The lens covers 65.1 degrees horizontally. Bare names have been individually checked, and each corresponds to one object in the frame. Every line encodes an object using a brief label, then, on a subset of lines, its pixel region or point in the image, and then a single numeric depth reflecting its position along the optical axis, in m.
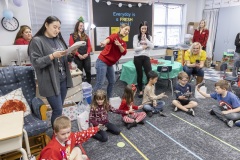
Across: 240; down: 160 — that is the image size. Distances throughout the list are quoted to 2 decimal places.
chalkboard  5.01
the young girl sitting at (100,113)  2.22
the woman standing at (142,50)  3.39
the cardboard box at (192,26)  6.60
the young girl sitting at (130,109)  2.54
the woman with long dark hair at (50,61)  1.63
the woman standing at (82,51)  3.63
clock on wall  3.56
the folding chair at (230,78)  3.73
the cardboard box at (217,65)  6.10
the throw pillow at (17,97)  1.99
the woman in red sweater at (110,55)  2.51
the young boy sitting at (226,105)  2.57
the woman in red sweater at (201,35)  4.94
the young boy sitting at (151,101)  2.91
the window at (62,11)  4.16
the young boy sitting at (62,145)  1.38
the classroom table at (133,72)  3.81
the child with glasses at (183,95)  3.01
